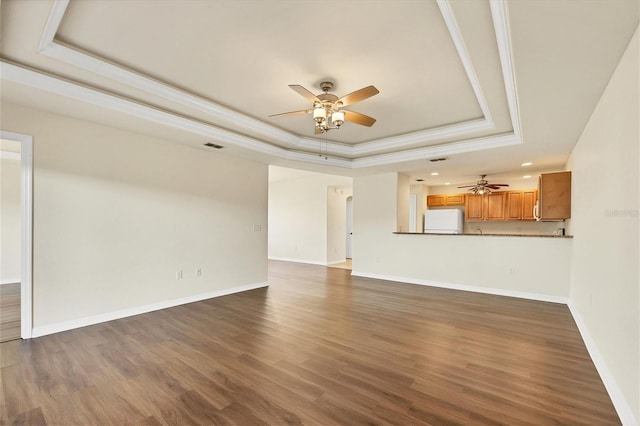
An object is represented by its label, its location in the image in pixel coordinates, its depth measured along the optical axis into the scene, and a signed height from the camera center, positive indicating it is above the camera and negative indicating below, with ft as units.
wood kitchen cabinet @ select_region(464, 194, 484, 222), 26.27 +0.46
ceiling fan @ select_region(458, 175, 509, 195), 22.52 +2.00
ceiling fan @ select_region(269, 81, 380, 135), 8.74 +3.47
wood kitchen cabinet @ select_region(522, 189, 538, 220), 23.73 +0.78
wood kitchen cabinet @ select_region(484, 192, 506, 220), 25.12 +0.54
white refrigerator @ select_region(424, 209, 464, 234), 26.32 -0.86
